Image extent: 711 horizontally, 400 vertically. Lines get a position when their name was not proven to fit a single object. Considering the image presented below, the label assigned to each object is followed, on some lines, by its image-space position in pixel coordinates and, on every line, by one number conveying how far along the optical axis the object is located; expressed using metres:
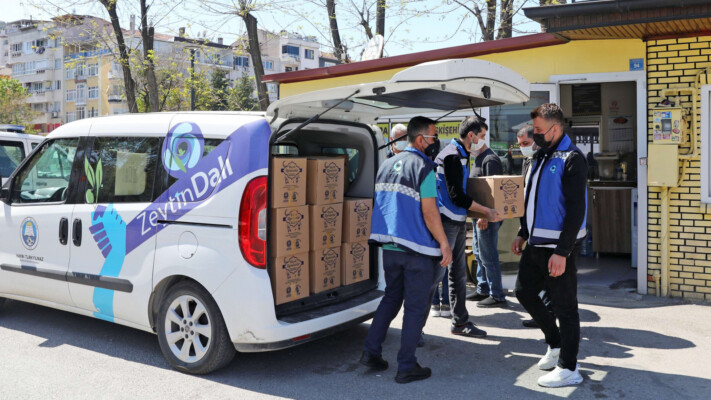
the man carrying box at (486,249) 6.35
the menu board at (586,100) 11.16
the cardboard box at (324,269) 5.00
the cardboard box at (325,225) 4.96
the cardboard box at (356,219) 5.30
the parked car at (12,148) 9.10
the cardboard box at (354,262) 5.29
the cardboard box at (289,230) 4.59
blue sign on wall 7.72
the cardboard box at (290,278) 4.61
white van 4.34
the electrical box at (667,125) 6.89
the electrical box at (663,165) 6.93
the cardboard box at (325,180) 4.94
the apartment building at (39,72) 79.75
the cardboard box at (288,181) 4.57
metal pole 22.35
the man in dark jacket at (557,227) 4.22
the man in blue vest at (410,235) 4.45
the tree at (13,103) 56.15
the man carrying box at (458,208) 4.99
